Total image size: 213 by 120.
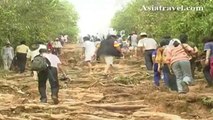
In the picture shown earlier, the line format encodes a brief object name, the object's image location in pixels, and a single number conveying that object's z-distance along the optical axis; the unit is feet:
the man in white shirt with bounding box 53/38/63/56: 101.58
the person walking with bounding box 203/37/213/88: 41.32
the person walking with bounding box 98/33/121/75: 53.26
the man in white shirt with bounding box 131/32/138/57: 88.17
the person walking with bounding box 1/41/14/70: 71.67
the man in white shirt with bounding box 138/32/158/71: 57.82
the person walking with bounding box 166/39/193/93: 38.14
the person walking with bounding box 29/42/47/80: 51.91
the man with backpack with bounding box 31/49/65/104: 36.55
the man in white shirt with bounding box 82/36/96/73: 63.00
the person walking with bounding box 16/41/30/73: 67.56
